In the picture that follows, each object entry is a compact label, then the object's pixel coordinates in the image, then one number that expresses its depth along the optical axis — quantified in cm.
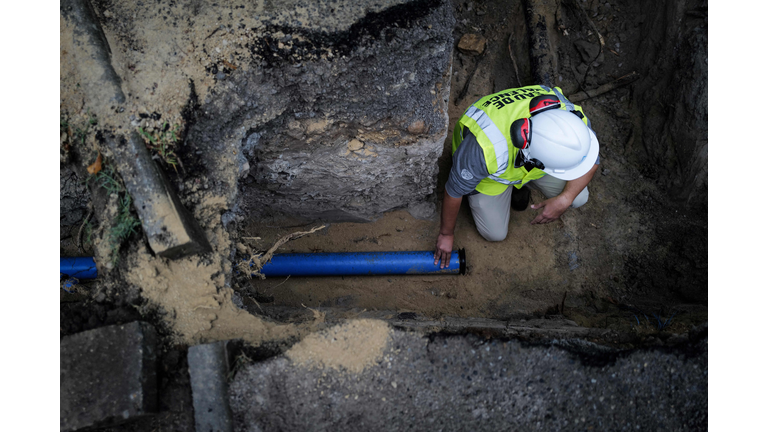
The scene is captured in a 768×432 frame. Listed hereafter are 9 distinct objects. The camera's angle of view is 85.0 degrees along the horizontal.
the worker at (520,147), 225
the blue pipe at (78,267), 275
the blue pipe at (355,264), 292
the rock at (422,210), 326
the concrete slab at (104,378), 168
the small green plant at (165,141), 199
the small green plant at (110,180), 196
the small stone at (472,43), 361
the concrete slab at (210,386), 181
